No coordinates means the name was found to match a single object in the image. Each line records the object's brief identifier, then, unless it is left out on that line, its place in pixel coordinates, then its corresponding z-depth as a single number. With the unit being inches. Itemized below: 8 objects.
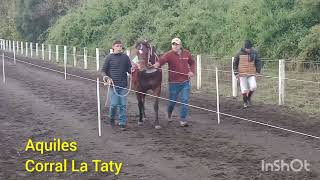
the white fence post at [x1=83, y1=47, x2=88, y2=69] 1098.6
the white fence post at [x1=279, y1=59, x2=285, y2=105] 528.4
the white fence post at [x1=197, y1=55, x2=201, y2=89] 690.2
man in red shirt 408.5
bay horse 406.3
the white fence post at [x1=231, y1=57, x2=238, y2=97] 601.6
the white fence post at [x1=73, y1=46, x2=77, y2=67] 1194.1
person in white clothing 509.7
